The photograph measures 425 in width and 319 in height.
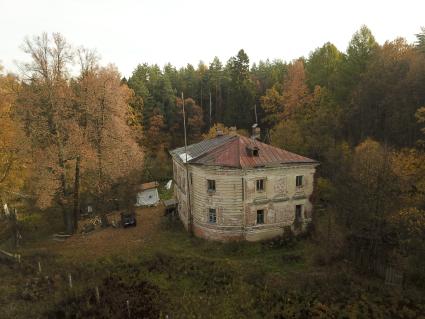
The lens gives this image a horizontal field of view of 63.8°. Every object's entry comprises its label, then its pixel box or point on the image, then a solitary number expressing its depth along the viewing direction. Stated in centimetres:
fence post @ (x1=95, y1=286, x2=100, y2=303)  1763
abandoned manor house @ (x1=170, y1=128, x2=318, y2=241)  2478
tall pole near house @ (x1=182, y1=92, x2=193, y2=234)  2734
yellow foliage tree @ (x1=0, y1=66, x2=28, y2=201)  2638
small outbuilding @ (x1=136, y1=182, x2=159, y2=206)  3738
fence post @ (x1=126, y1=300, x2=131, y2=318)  1628
